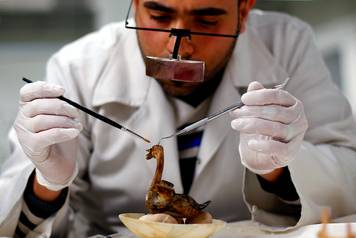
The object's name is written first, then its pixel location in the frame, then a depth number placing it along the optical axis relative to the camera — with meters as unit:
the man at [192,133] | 1.41
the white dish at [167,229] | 1.27
